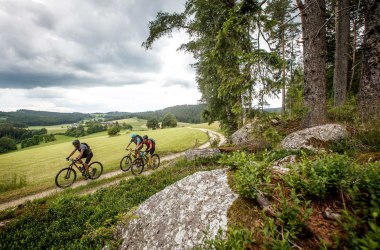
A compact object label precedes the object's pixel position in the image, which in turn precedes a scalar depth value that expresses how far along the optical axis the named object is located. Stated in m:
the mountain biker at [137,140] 12.54
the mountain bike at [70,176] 11.07
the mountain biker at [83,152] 11.05
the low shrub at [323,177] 2.00
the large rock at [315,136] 6.14
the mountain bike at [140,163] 12.37
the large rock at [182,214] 2.46
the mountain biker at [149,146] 12.60
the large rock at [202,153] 9.84
